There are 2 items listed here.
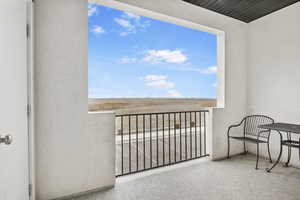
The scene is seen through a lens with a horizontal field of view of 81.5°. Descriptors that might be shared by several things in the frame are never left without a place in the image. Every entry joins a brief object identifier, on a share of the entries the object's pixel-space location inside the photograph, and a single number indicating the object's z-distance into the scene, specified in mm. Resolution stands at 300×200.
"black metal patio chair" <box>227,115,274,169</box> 3137
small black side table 2404
